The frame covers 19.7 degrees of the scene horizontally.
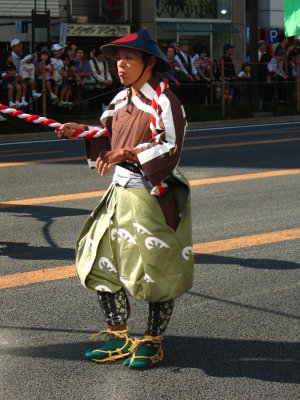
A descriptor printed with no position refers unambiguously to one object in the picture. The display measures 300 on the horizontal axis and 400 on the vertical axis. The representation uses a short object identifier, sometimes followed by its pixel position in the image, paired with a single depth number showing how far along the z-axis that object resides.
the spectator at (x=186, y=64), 21.14
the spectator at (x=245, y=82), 23.05
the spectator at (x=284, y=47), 24.53
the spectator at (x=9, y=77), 18.06
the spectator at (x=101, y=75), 19.74
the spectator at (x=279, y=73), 23.58
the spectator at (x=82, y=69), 19.52
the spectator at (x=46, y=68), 18.64
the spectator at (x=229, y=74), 22.42
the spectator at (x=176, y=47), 21.39
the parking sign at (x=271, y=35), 32.53
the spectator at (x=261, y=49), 24.25
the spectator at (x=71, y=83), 19.23
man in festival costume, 4.34
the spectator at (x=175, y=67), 20.53
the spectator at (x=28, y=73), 18.30
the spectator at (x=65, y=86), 19.14
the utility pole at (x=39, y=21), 23.36
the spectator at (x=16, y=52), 18.63
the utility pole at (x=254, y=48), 23.00
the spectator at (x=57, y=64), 18.88
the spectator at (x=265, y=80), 23.33
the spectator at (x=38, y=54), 18.88
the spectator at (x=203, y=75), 21.72
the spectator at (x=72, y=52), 20.06
